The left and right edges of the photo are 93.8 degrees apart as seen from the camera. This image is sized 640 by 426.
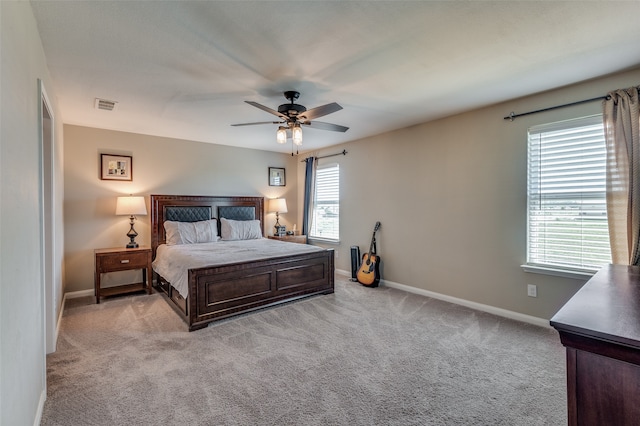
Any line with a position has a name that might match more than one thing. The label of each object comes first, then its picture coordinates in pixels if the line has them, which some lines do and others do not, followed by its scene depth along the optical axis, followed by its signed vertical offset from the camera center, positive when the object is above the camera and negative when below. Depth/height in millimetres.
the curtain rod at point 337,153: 5418 +1006
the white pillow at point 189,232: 4625 -387
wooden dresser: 900 -498
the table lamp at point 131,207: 4273 +14
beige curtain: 2551 +300
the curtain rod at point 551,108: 2779 +1013
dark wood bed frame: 3201 -893
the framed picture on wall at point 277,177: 6180 +651
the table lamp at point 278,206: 5914 +34
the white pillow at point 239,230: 5148 -383
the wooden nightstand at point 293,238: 5762 -592
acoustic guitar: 4637 -953
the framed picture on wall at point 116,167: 4430 +620
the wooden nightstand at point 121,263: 3986 -765
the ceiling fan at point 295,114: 2863 +919
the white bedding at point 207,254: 3361 -594
